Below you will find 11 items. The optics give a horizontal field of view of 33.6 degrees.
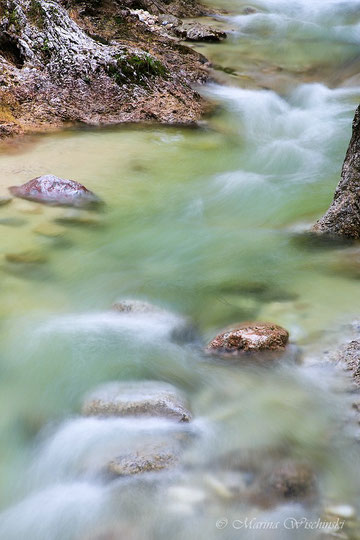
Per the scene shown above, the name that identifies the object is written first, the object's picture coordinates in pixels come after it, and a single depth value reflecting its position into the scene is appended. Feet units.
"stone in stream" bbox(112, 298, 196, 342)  14.55
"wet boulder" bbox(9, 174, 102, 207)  20.86
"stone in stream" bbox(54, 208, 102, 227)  20.03
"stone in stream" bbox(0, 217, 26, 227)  19.35
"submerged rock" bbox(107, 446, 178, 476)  10.32
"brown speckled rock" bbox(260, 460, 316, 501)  9.85
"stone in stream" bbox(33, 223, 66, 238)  19.11
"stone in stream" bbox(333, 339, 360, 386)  12.30
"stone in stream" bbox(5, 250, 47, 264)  17.44
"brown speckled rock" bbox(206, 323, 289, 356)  13.21
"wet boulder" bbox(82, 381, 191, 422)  11.41
